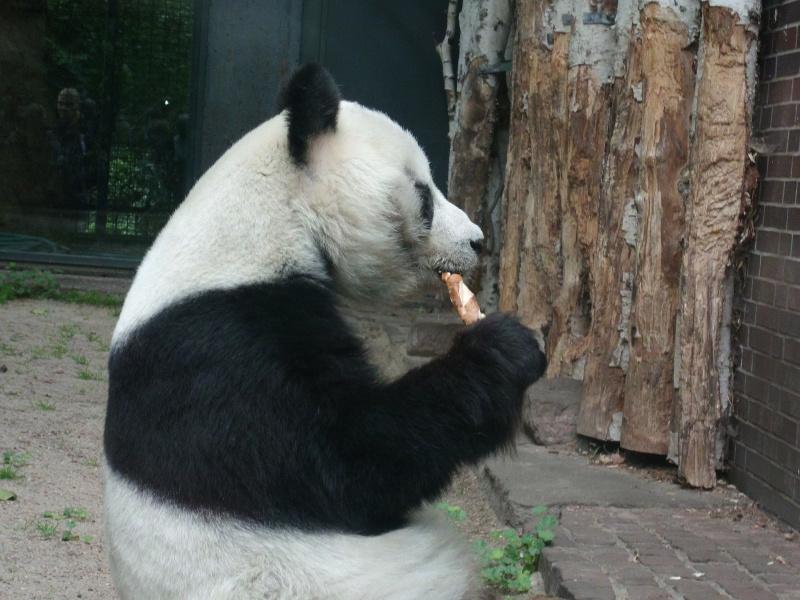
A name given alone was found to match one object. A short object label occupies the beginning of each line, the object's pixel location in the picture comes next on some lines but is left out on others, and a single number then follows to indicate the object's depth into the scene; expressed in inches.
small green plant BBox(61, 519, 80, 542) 208.5
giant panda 117.9
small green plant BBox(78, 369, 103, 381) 324.1
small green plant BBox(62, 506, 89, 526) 219.4
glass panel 470.3
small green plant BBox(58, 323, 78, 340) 373.7
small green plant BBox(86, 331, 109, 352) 364.1
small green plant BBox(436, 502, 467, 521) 224.5
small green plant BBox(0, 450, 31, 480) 239.1
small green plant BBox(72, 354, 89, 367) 340.8
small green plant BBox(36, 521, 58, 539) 210.4
